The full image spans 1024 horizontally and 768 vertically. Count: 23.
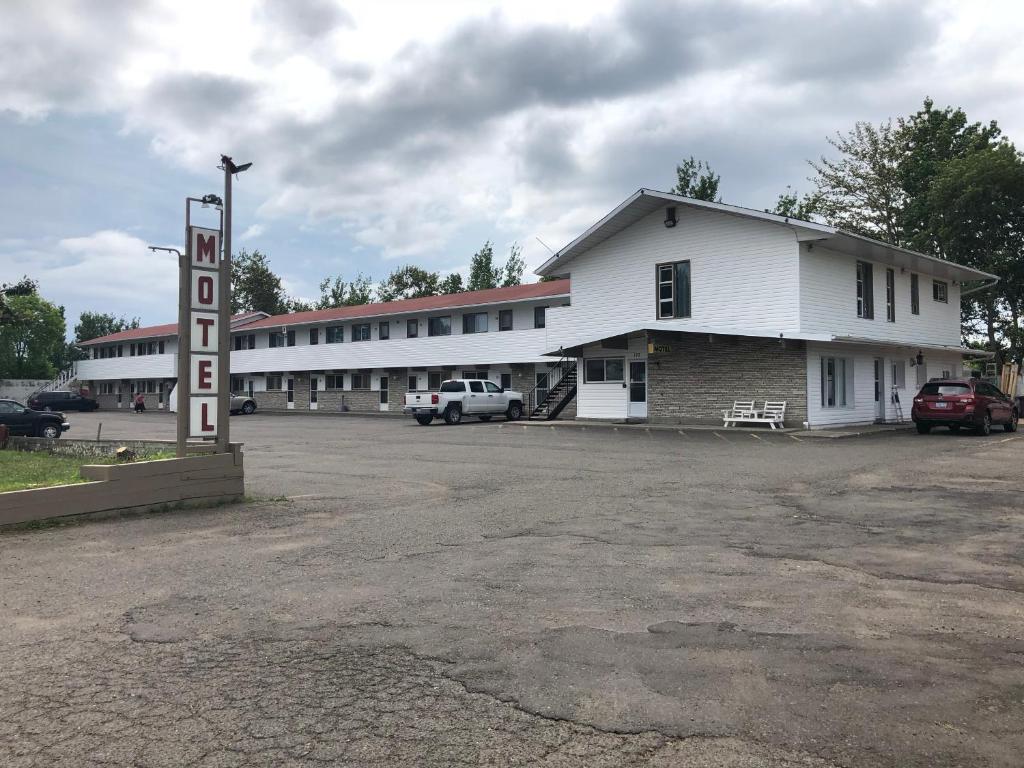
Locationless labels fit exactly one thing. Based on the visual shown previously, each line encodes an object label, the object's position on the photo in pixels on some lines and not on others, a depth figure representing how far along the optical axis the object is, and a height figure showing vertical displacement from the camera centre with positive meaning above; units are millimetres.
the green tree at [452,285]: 75000 +11526
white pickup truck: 31516 -2
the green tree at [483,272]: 74812 +12689
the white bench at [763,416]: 23891 -506
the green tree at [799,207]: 47847 +12510
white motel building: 24250 +2880
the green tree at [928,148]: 43406 +14491
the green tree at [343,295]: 82312 +11668
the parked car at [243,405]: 49903 -130
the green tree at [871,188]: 46188 +12842
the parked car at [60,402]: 56344 +160
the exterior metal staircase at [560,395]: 31219 +256
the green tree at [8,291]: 35281 +5338
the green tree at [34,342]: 82519 +7020
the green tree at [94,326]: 112000 +11405
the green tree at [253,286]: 86562 +13214
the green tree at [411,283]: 76875 +11962
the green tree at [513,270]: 74875 +12918
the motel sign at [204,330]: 10992 +1060
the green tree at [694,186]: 55938 +15946
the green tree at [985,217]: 38438 +9480
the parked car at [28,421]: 27391 -604
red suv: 22297 -213
